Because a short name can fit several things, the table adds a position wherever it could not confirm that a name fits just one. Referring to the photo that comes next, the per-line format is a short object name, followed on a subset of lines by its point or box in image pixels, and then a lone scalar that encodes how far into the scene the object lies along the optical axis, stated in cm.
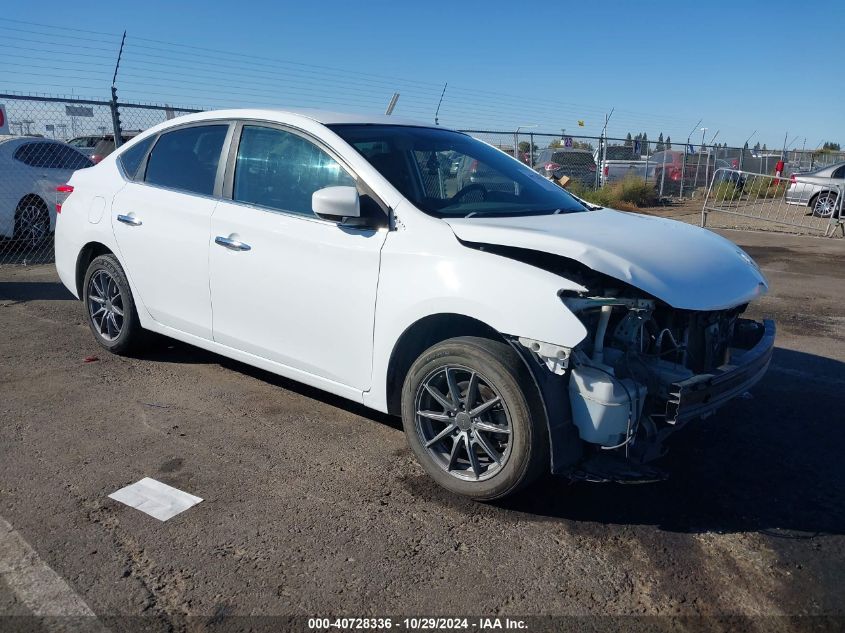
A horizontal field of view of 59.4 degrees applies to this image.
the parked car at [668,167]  2375
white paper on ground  337
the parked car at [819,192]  1680
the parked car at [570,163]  2094
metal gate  1633
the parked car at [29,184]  1002
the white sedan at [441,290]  321
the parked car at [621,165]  2280
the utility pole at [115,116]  1035
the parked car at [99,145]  1584
